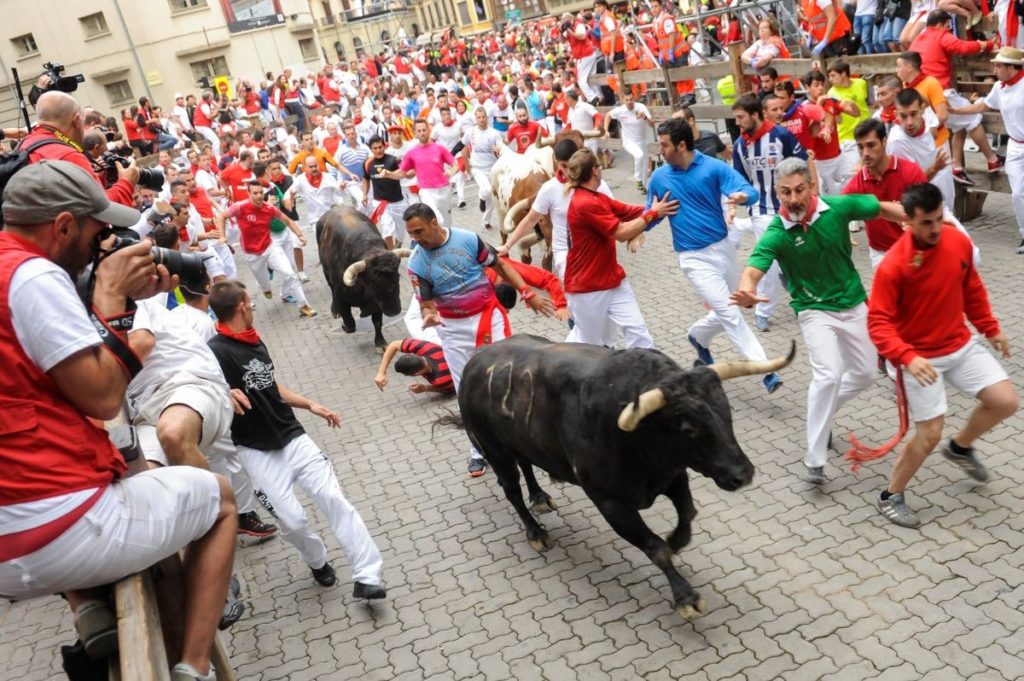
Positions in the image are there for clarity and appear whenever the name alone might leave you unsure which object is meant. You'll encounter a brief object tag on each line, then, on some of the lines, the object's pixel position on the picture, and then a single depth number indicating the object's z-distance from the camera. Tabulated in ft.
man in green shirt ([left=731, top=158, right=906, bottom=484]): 20.20
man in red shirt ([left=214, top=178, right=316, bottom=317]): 44.16
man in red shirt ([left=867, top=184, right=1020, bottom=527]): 18.15
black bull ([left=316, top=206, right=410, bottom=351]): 37.32
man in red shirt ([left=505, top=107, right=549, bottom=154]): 51.70
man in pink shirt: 48.44
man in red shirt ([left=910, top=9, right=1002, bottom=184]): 36.09
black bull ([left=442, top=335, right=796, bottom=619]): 15.93
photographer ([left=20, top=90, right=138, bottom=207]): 19.76
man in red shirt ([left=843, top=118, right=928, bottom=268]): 24.02
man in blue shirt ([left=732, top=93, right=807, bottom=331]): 31.50
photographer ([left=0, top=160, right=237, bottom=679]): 9.53
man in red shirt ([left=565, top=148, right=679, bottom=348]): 25.04
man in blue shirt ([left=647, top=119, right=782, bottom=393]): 26.27
